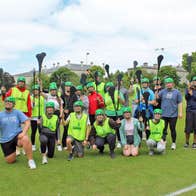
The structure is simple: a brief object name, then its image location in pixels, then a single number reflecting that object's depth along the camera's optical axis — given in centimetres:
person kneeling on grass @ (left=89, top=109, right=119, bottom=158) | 862
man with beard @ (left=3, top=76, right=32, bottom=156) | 866
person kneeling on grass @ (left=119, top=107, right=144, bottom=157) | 873
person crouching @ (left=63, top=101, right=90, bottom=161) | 842
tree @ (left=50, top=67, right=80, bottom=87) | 7029
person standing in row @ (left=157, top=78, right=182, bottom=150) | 941
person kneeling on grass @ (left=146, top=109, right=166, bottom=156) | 860
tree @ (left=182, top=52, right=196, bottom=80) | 7711
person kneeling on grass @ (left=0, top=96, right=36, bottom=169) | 753
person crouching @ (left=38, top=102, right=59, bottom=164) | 825
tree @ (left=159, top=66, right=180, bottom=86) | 7688
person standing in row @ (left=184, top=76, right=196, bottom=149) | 952
